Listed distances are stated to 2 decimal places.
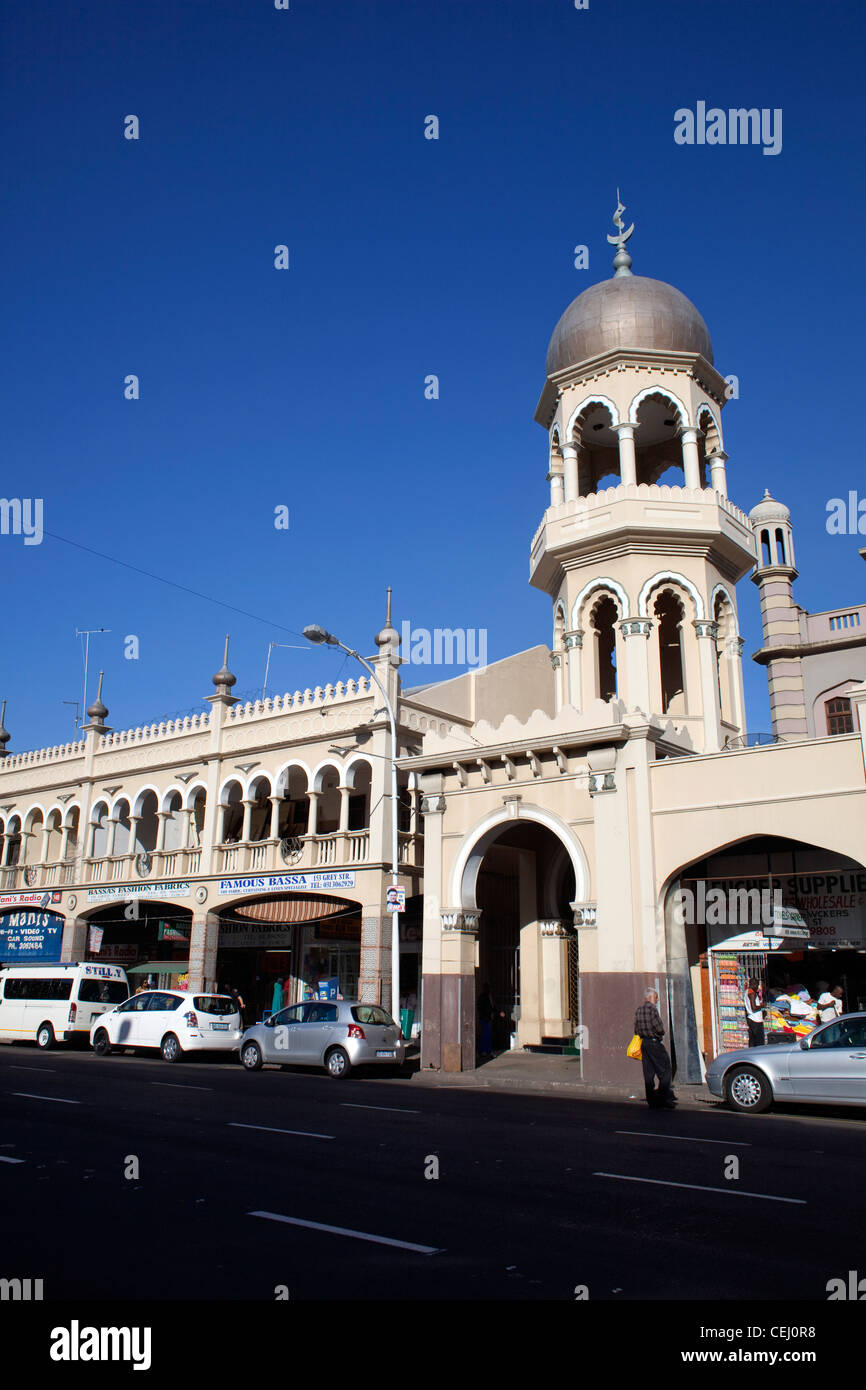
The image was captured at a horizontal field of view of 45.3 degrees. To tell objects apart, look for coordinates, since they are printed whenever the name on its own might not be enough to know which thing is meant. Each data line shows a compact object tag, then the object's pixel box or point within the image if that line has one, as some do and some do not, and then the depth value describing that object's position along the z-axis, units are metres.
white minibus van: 28.23
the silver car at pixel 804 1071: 14.00
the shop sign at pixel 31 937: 36.69
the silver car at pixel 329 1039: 20.25
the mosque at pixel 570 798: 19.78
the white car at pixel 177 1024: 24.03
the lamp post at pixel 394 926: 22.39
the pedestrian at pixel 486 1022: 24.73
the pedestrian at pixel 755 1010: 18.47
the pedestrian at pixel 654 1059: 15.90
